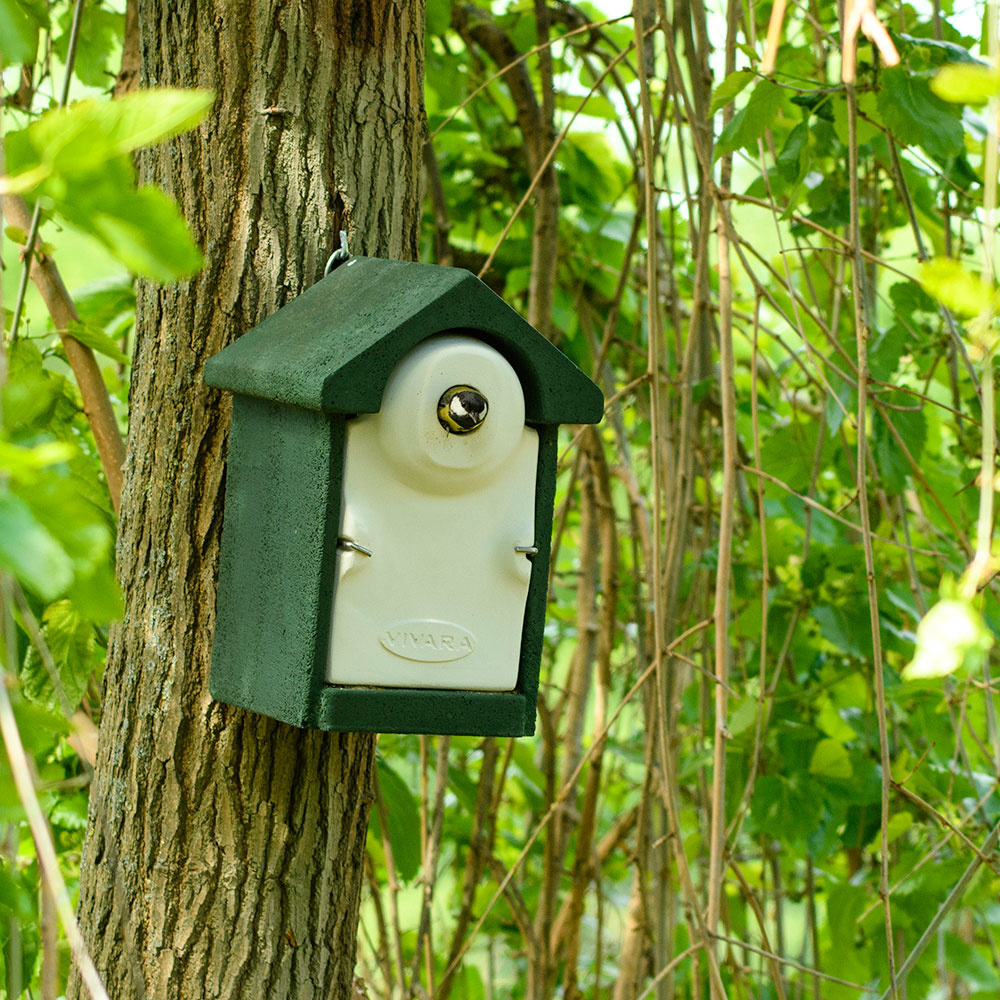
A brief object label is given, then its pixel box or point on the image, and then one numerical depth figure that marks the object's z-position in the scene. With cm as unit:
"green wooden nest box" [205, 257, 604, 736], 340
